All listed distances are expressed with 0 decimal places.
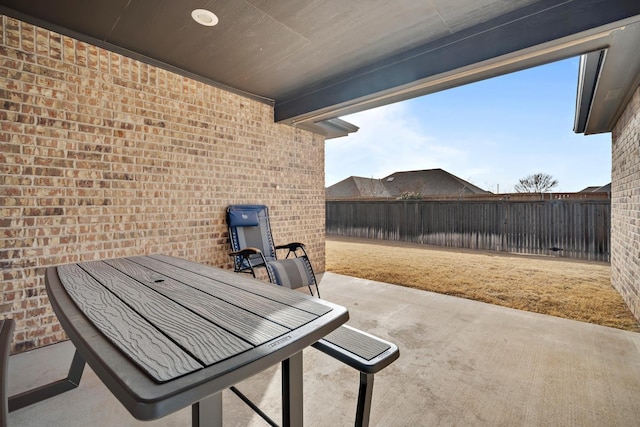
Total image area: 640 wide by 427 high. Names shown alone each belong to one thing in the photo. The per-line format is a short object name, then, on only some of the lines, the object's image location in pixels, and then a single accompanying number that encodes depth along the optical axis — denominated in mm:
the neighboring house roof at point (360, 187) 21672
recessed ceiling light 2523
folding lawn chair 3133
